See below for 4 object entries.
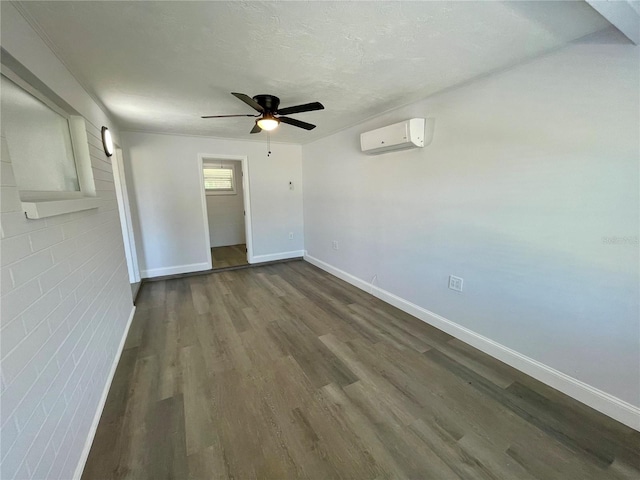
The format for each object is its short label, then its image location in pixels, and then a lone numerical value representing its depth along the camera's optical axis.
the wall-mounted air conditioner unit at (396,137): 2.41
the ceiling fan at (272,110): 2.16
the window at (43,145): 1.18
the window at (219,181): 5.93
